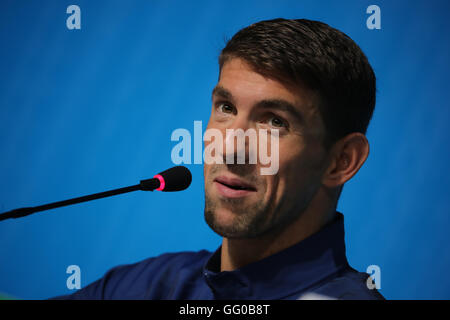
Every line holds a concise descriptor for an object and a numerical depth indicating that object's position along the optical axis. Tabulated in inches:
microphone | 53.5
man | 55.5
